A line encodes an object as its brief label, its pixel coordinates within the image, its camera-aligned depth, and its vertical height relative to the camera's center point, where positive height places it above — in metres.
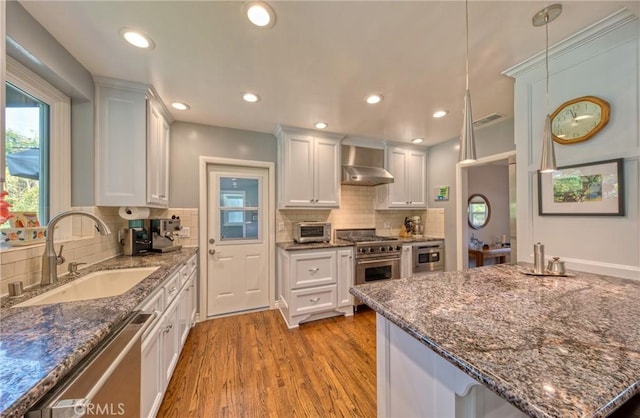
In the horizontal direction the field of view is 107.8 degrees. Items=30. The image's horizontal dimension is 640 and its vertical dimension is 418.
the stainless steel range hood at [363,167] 3.24 +0.64
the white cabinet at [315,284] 2.73 -0.89
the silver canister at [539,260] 1.41 -0.31
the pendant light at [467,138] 1.14 +0.35
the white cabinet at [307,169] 3.00 +0.56
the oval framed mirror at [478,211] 4.89 -0.03
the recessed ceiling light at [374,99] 2.20 +1.08
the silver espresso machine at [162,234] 2.35 -0.23
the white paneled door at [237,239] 2.95 -0.37
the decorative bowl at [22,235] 1.26 -0.13
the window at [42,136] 1.43 +0.53
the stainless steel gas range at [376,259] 3.04 -0.66
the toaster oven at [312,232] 3.06 -0.28
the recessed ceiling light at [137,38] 1.42 +1.09
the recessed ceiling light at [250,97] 2.16 +1.08
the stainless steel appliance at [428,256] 3.41 -0.69
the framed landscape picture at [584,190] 1.36 +0.12
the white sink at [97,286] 1.27 -0.48
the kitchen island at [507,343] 0.53 -0.40
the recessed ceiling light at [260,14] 1.22 +1.08
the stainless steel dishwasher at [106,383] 0.65 -0.56
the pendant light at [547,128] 1.20 +0.42
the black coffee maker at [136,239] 2.18 -0.27
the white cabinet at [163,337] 1.28 -0.86
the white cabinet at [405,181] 3.64 +0.46
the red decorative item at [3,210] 0.96 +0.01
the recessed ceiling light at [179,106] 2.34 +1.08
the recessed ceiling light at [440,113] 2.51 +1.06
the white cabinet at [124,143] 1.89 +0.58
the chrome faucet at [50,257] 1.33 -0.26
